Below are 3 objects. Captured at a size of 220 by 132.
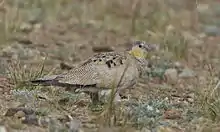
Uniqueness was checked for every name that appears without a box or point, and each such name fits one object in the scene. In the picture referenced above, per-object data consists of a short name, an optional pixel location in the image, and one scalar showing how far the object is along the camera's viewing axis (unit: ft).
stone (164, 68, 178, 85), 50.78
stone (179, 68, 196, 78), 52.57
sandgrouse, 39.17
